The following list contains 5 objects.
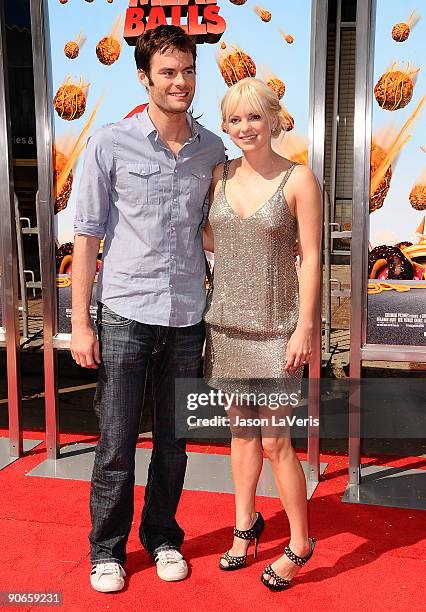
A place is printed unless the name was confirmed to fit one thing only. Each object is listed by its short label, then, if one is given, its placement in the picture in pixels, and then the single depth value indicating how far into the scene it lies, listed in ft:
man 6.86
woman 6.73
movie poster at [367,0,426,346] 9.25
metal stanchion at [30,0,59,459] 10.22
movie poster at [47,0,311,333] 9.57
